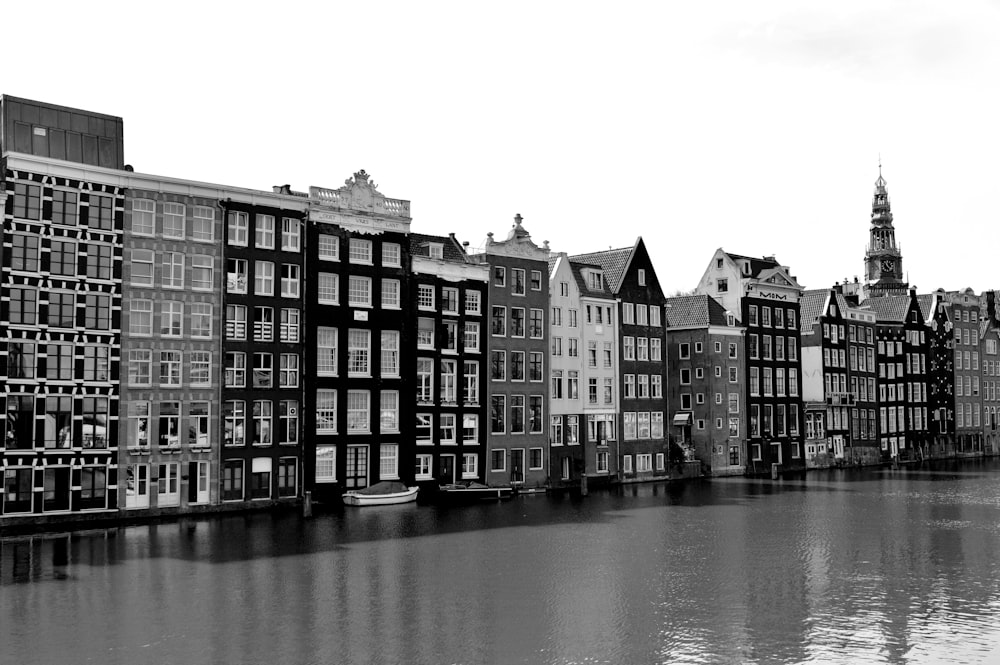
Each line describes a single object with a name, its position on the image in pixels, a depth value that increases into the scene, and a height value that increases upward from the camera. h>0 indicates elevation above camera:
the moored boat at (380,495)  78.97 -6.66
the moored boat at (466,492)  85.06 -6.99
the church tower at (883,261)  177.75 +24.77
